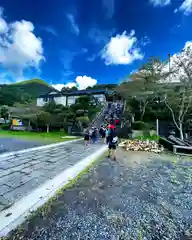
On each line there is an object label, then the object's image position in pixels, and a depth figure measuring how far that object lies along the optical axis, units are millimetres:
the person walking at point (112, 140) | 4798
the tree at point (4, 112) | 22656
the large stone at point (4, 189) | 2152
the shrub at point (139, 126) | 11123
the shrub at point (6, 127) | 19734
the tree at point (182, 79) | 8970
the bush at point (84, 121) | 13609
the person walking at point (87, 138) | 8563
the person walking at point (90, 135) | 8641
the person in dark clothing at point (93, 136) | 8847
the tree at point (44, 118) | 15500
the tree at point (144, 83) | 13388
